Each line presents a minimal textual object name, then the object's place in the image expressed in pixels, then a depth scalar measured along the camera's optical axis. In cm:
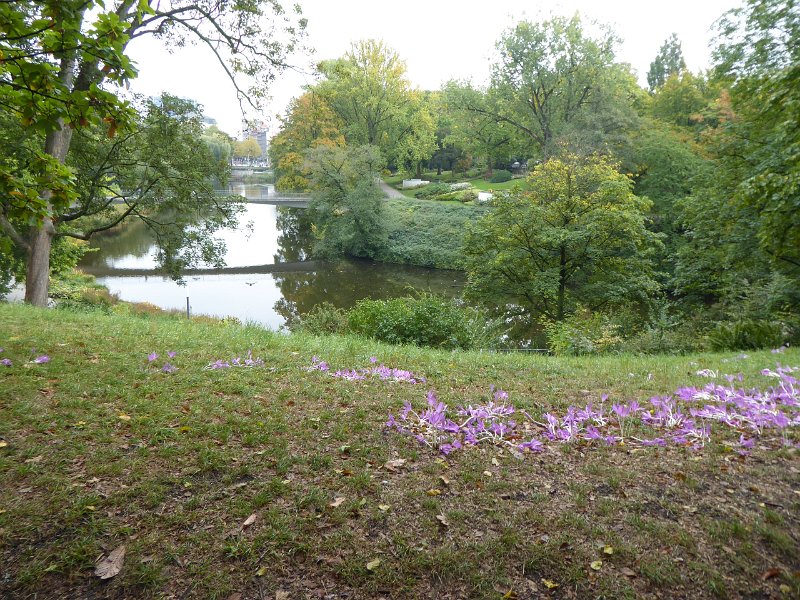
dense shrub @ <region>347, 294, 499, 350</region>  908
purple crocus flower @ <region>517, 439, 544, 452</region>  334
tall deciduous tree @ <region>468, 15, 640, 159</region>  2977
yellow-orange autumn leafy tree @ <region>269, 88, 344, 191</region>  3631
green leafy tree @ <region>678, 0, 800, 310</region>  1002
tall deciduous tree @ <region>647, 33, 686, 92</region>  4847
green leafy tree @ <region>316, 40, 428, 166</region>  3906
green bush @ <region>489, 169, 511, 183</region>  4612
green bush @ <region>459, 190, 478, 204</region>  3694
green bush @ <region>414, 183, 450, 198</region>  4112
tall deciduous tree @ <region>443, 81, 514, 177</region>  3391
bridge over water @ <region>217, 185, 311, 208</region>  3759
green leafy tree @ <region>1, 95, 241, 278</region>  1182
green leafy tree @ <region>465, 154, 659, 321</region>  1298
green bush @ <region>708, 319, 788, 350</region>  810
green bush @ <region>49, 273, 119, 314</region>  1400
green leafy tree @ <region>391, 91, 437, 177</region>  4316
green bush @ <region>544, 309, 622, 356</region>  931
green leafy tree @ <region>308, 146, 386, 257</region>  2883
